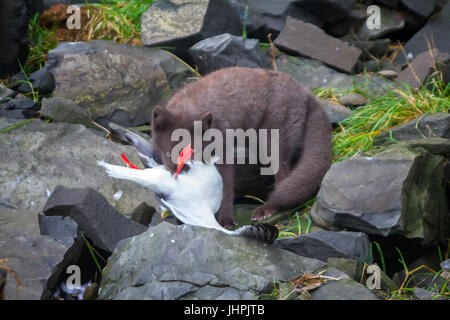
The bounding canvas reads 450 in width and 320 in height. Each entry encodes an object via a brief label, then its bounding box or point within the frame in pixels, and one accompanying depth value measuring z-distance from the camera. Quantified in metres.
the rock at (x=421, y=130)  4.77
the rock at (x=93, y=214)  3.57
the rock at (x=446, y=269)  3.49
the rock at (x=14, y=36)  6.05
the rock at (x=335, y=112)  5.61
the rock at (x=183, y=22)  6.56
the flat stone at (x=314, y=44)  6.68
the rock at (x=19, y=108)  5.53
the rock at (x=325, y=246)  3.52
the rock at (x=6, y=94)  5.89
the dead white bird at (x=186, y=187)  3.78
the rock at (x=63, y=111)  5.55
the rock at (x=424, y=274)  3.78
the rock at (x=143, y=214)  4.23
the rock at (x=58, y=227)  3.34
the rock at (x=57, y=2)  7.33
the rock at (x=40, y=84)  6.17
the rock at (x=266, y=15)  7.01
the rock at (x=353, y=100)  5.95
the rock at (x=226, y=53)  6.18
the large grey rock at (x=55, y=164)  4.29
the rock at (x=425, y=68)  5.85
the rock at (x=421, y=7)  7.18
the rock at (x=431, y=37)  6.94
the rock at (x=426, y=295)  3.10
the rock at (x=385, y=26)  7.33
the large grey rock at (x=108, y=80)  5.82
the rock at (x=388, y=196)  3.73
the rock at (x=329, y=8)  7.21
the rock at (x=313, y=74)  6.35
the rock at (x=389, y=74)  6.45
